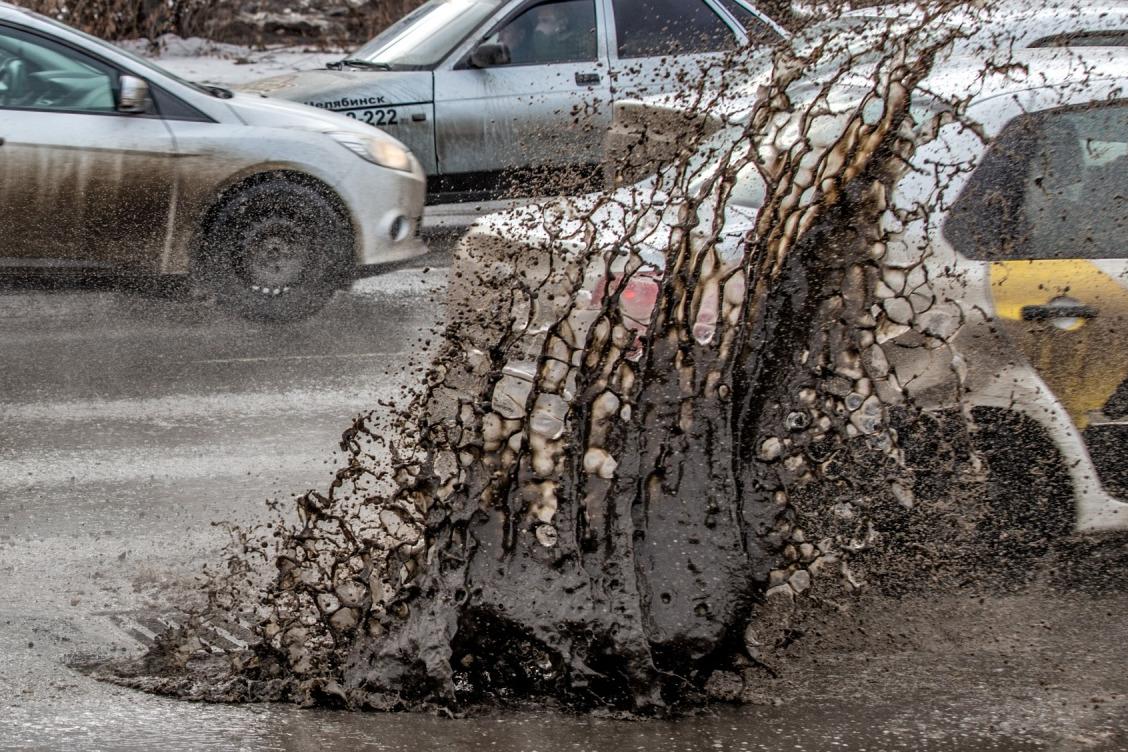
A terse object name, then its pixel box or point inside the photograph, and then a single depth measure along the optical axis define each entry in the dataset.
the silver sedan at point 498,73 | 20.22
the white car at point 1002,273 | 8.26
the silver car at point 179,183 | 14.95
